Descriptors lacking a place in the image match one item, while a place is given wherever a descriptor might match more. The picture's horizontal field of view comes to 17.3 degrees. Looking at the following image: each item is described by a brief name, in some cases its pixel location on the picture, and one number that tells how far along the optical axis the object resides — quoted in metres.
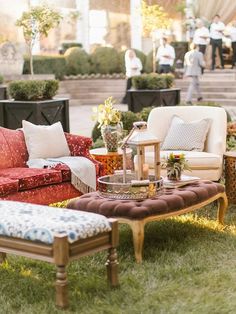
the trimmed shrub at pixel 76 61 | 21.88
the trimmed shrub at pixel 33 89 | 10.64
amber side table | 7.57
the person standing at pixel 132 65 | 17.59
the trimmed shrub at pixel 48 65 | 20.83
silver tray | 5.67
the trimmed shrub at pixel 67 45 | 24.77
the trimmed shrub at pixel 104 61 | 22.48
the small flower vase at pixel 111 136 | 7.60
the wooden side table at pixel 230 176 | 7.25
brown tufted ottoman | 5.39
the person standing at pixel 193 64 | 16.27
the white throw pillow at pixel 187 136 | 7.61
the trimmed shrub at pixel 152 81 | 13.45
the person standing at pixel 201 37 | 19.17
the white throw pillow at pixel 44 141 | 7.13
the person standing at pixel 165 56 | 18.66
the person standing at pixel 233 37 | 19.86
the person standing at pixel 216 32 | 19.67
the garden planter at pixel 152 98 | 13.36
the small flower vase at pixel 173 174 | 6.18
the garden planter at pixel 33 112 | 10.58
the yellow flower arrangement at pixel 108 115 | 7.68
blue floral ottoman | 4.46
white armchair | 7.16
